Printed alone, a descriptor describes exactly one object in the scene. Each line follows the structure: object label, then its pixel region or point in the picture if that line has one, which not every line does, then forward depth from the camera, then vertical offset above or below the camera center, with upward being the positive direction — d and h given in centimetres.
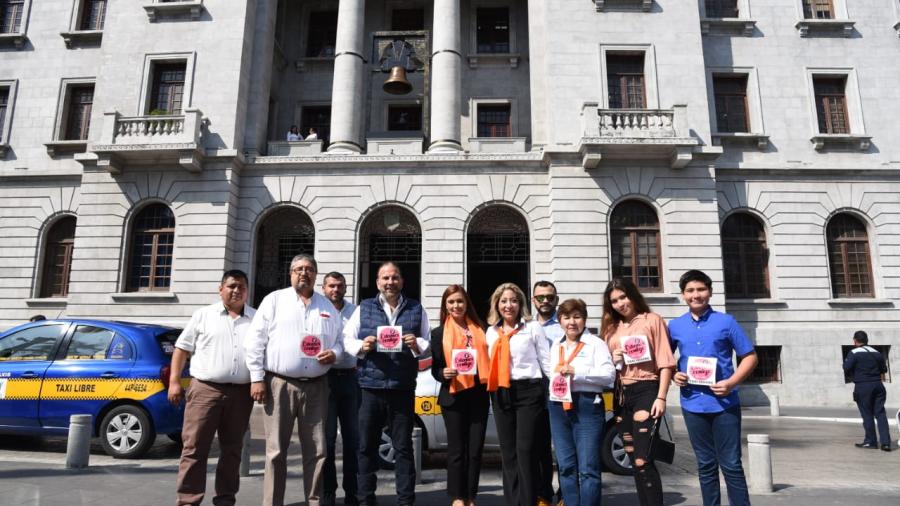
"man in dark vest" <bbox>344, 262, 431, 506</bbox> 489 -32
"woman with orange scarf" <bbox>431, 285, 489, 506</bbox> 480 -45
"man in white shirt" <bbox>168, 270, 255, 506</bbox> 463 -42
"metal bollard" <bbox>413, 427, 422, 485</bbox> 632 -121
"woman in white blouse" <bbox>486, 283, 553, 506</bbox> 471 -47
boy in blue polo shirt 426 -31
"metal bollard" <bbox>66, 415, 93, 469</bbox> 663 -123
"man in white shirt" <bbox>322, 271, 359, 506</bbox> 524 -70
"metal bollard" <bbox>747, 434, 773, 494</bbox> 618 -137
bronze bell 1652 +802
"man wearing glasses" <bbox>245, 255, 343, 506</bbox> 471 -29
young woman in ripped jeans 439 -21
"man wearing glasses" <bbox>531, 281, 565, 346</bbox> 521 +39
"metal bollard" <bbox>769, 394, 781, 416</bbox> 1408 -154
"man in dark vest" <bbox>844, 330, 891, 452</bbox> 930 -66
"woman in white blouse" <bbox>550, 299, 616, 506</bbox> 450 -52
